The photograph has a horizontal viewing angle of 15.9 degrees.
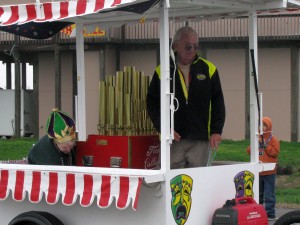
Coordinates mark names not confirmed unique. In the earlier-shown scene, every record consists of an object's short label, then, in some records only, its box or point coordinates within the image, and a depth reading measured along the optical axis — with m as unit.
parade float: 7.62
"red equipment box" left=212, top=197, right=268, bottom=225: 8.11
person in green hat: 8.85
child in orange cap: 14.40
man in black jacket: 8.76
